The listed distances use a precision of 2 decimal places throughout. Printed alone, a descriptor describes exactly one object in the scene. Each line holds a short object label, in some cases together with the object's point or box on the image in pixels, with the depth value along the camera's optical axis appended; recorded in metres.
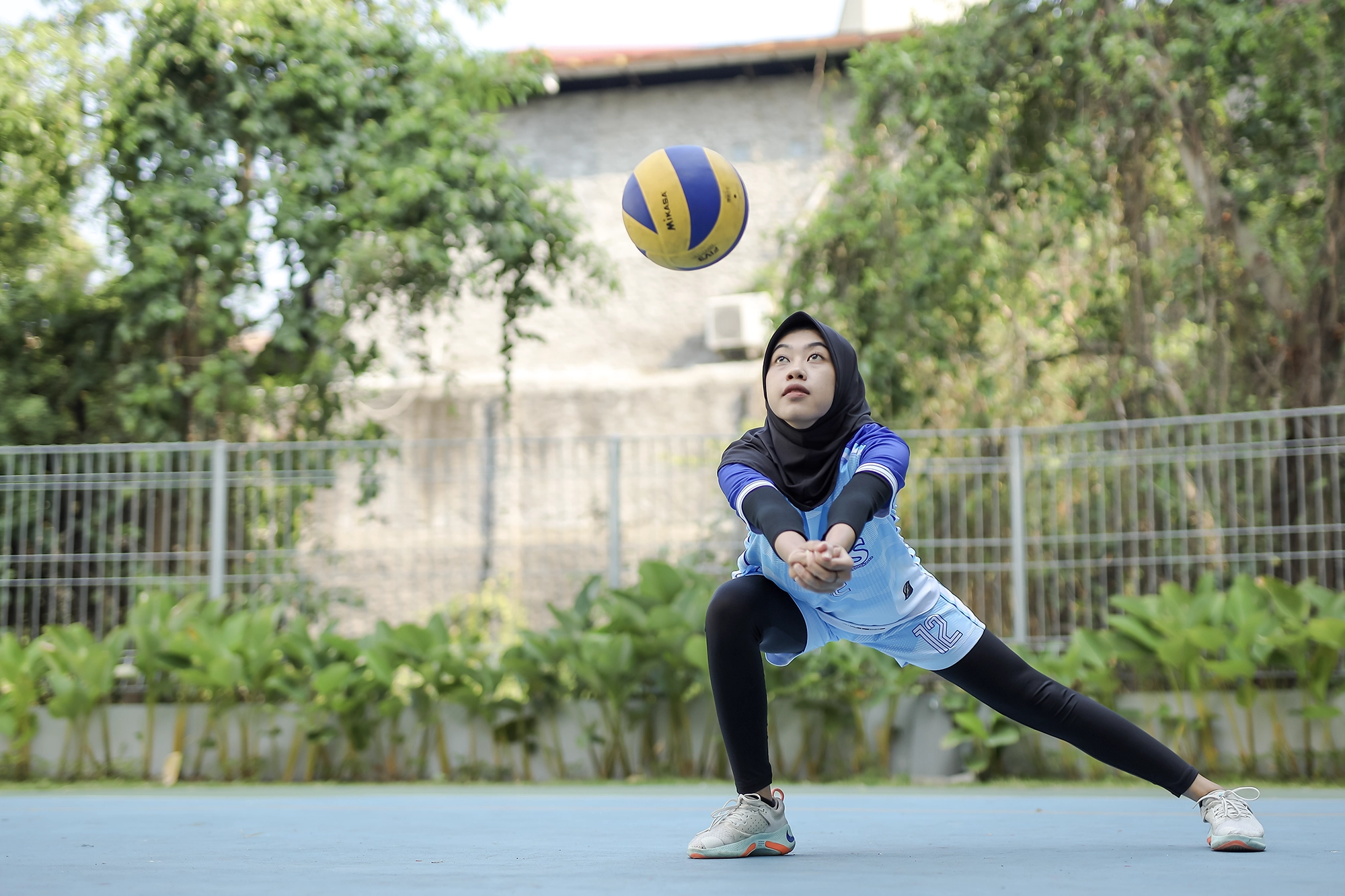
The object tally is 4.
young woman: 2.95
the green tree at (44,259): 8.23
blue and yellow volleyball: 3.72
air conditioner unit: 12.27
